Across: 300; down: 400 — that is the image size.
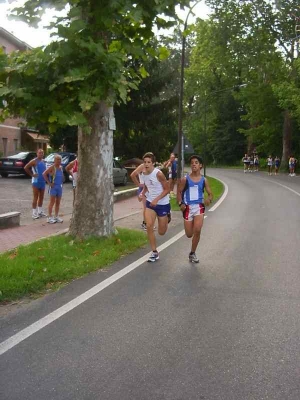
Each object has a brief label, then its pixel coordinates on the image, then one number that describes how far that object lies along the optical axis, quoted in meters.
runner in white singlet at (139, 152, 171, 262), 8.20
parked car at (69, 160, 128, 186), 26.24
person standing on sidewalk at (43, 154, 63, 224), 12.47
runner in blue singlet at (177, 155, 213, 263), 8.12
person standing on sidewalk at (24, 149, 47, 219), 13.08
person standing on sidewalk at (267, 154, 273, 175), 44.12
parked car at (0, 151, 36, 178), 27.65
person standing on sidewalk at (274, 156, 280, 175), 44.69
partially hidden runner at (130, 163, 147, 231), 9.36
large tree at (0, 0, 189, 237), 6.88
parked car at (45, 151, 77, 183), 25.64
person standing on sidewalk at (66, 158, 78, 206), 13.11
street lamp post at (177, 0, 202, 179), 20.20
